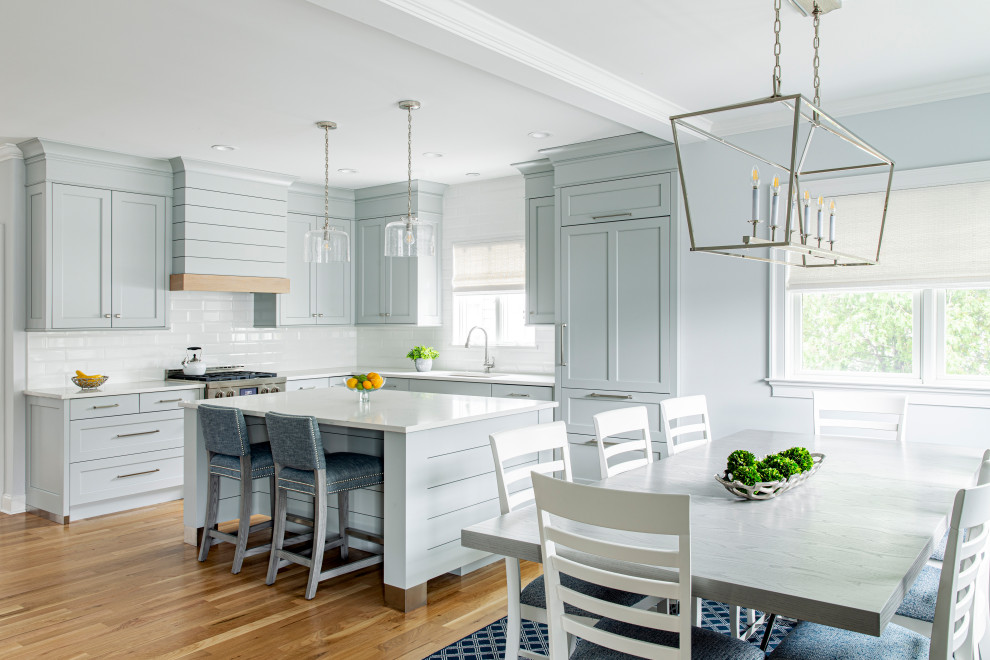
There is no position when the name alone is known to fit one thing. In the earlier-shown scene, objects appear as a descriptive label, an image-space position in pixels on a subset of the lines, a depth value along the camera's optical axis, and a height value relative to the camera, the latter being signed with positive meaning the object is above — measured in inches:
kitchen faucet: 250.1 -11.8
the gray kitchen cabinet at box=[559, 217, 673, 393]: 191.2 +6.1
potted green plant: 253.6 -9.8
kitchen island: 129.4 -26.5
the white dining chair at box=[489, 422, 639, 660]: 85.4 -21.1
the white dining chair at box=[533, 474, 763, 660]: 62.1 -22.4
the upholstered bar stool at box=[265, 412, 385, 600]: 133.5 -27.8
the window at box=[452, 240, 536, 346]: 249.2 +13.1
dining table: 60.4 -21.6
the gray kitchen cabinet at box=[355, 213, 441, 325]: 257.9 +16.2
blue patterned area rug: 113.4 -51.0
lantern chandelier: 164.7 +39.4
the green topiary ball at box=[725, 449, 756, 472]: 92.0 -16.8
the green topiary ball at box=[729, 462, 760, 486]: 89.4 -18.2
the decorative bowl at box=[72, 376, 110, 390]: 199.9 -15.1
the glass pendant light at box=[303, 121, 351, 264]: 160.6 +18.7
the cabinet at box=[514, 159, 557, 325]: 219.9 +26.4
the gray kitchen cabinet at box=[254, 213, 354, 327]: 255.4 +12.9
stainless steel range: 218.1 -16.6
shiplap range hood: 221.6 +32.2
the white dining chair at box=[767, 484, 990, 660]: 63.2 -28.5
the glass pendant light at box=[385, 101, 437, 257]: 152.3 +19.1
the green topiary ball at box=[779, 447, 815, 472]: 98.3 -17.5
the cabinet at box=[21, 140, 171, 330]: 199.0 +26.0
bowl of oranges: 159.3 -12.1
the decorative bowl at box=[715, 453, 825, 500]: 88.9 -19.8
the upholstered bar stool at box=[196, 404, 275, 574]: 148.6 -28.3
